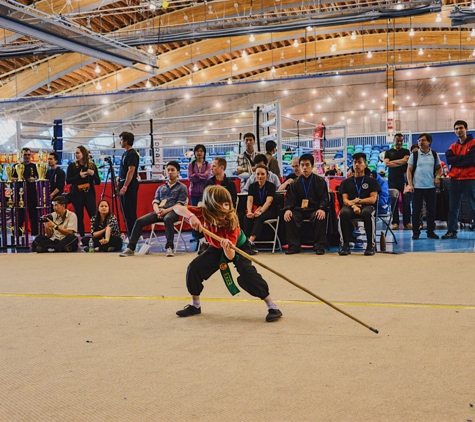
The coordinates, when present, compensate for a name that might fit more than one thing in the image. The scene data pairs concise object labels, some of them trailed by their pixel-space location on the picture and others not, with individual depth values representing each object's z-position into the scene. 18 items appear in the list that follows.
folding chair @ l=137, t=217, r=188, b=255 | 7.62
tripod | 9.05
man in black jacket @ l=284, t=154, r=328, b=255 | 7.29
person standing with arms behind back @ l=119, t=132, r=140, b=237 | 8.04
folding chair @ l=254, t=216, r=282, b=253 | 7.49
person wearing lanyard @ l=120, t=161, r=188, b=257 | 7.55
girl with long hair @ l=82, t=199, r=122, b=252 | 8.12
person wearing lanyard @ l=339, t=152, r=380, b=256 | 6.93
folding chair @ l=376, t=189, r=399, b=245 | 7.70
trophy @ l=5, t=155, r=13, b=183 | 8.78
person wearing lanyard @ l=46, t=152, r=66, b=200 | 9.38
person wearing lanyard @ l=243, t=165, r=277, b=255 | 7.48
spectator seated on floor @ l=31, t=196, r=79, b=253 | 8.32
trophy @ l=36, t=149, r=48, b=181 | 8.74
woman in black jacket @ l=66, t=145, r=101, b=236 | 8.67
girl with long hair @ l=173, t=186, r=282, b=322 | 3.69
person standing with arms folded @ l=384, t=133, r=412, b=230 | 9.48
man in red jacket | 7.89
